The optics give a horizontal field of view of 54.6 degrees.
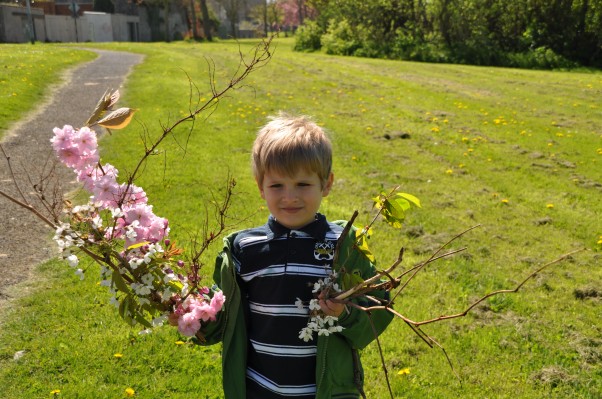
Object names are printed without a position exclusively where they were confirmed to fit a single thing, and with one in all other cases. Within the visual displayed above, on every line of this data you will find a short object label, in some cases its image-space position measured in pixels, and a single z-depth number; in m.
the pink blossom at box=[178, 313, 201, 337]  1.80
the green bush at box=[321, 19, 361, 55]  27.14
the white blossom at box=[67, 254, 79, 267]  1.61
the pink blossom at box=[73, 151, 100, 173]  1.77
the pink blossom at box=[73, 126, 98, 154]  1.74
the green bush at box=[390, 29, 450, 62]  23.92
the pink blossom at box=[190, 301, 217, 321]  1.82
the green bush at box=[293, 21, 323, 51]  30.55
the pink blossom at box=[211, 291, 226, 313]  1.84
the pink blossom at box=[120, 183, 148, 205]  1.83
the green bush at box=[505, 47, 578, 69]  22.61
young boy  1.99
